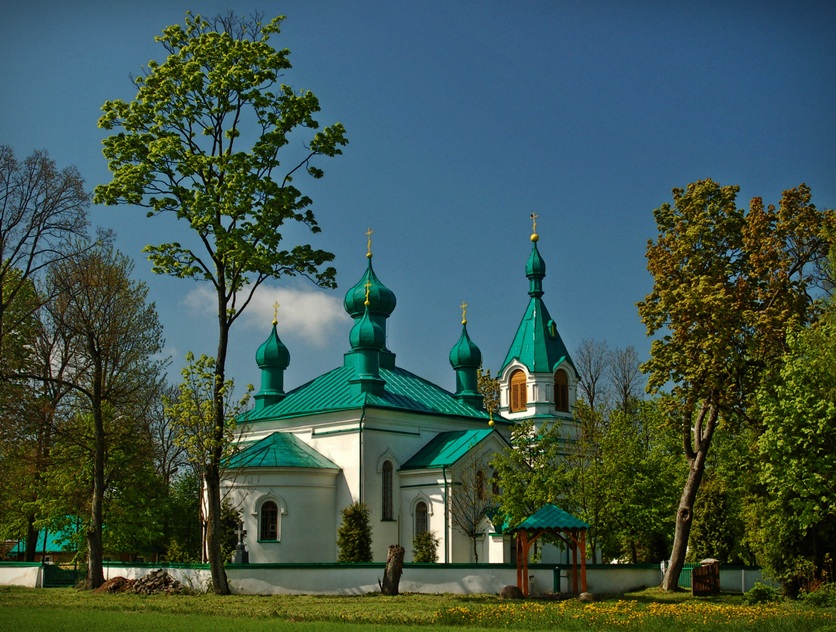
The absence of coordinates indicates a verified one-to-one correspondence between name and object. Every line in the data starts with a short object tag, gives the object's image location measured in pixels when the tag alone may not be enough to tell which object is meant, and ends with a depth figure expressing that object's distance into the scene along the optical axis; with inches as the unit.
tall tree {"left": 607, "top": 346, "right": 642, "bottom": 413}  1967.3
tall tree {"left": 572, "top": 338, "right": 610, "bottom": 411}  1984.5
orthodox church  1327.5
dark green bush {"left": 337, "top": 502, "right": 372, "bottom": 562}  1282.0
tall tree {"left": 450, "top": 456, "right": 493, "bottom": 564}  1339.8
